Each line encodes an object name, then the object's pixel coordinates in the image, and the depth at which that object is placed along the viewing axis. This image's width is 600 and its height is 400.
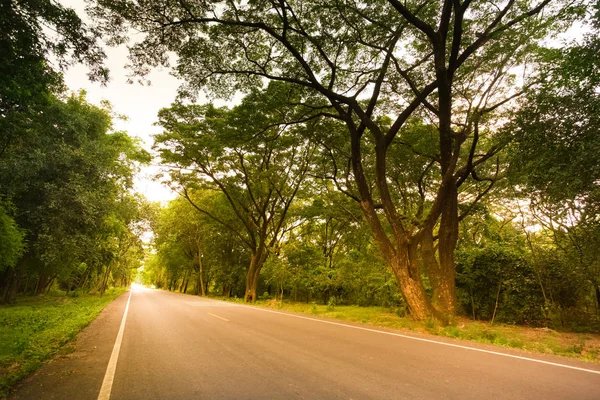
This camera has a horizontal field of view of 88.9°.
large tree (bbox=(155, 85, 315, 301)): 15.02
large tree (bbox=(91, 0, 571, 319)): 9.95
